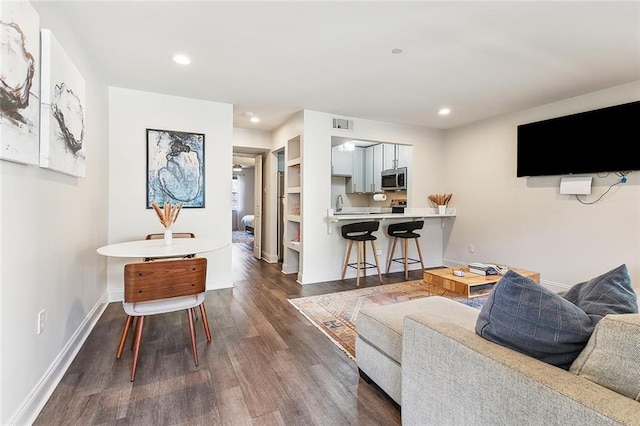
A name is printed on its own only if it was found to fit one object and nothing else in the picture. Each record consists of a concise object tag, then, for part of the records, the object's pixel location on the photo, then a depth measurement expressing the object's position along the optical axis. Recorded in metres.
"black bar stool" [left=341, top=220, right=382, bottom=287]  4.12
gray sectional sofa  0.77
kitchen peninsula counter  4.29
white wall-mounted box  3.40
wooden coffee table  2.77
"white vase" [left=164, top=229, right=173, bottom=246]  2.60
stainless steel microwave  5.21
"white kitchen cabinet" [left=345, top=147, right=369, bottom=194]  6.22
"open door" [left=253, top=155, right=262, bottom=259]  5.83
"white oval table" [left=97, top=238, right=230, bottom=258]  2.20
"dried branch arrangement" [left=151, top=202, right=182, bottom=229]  2.60
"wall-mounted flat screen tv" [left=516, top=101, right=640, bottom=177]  3.10
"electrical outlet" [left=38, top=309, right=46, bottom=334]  1.67
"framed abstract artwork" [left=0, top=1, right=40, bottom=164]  1.30
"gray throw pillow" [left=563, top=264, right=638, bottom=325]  1.05
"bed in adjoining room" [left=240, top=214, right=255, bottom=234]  9.53
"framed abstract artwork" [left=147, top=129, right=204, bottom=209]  3.50
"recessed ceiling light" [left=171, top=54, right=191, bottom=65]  2.59
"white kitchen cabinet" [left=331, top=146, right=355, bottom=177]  5.96
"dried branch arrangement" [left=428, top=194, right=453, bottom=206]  5.15
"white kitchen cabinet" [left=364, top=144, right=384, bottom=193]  5.96
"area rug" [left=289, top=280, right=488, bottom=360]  2.52
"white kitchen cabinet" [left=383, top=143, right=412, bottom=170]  5.19
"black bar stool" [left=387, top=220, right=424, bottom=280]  4.43
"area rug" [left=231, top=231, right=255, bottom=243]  8.17
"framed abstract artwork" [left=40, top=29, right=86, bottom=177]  1.69
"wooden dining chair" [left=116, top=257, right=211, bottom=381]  1.90
